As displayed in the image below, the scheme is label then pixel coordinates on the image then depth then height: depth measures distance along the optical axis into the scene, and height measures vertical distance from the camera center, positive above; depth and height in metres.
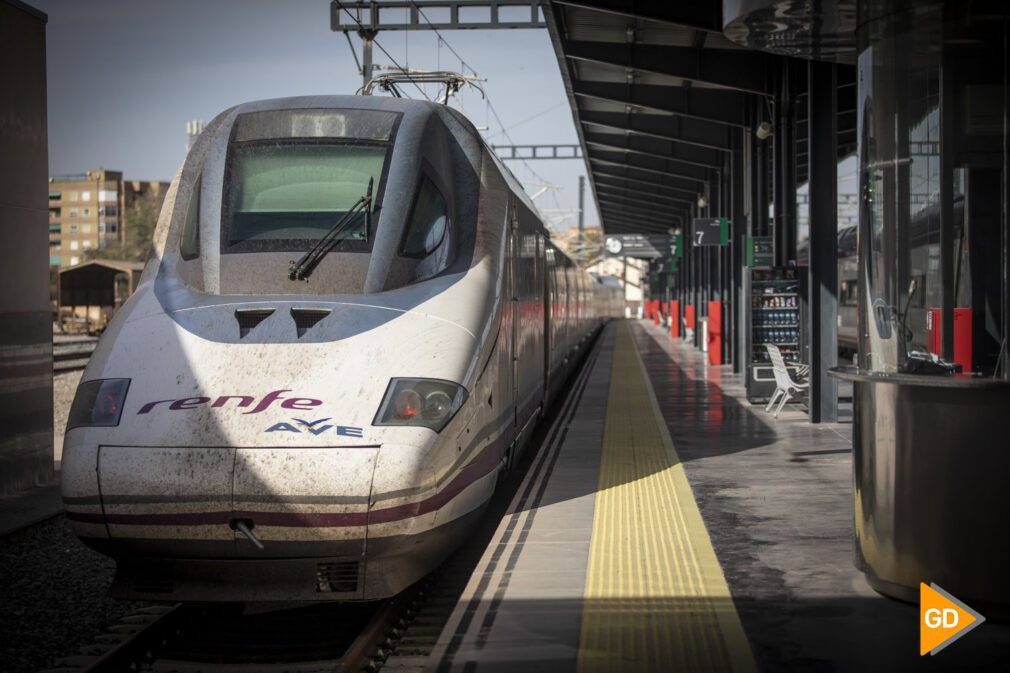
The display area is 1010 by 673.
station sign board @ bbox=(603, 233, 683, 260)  45.84 +2.70
